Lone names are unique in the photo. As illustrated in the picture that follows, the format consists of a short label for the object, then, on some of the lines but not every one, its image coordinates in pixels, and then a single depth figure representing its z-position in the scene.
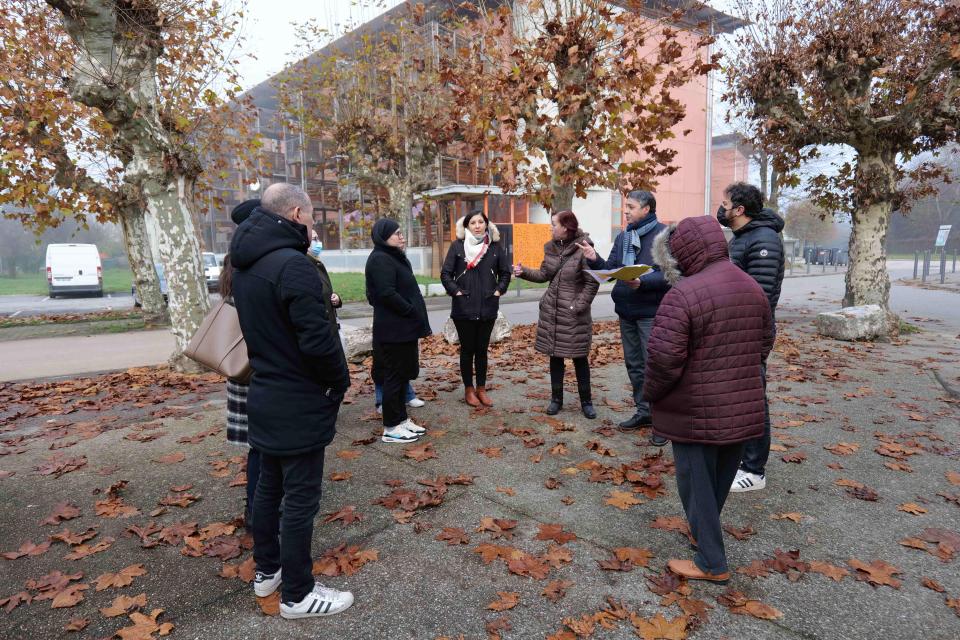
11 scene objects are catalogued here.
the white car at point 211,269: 26.17
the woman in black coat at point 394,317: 4.83
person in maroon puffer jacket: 2.72
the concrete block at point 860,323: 9.96
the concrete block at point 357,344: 8.45
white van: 25.72
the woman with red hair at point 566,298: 5.23
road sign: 25.10
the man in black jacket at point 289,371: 2.47
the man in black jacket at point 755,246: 3.71
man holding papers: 4.77
